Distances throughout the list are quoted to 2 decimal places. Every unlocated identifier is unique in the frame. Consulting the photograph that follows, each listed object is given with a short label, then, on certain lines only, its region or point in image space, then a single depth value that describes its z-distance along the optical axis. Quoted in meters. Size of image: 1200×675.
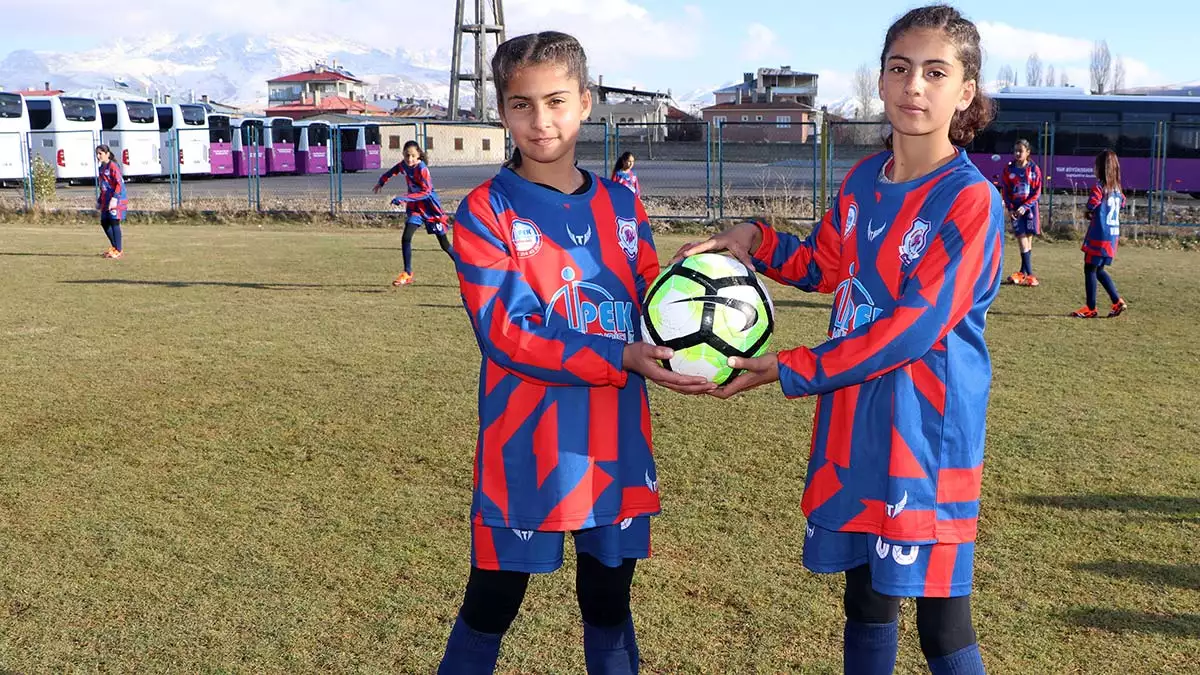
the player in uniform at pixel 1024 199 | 13.81
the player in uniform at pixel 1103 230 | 11.12
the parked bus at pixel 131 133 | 37.97
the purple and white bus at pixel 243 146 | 43.22
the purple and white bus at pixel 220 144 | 42.25
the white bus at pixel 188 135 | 39.75
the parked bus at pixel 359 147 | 49.44
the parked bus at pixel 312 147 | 46.44
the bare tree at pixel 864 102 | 104.09
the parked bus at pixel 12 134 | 34.03
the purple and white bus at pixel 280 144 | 44.42
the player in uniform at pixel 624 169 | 15.62
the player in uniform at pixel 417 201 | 13.70
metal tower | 62.84
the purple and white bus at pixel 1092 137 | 27.80
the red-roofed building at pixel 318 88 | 119.56
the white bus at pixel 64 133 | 35.66
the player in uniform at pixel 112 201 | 16.34
